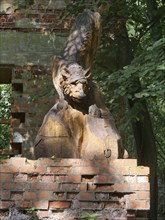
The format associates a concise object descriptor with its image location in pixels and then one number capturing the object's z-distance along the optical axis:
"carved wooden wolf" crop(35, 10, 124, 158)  8.04
